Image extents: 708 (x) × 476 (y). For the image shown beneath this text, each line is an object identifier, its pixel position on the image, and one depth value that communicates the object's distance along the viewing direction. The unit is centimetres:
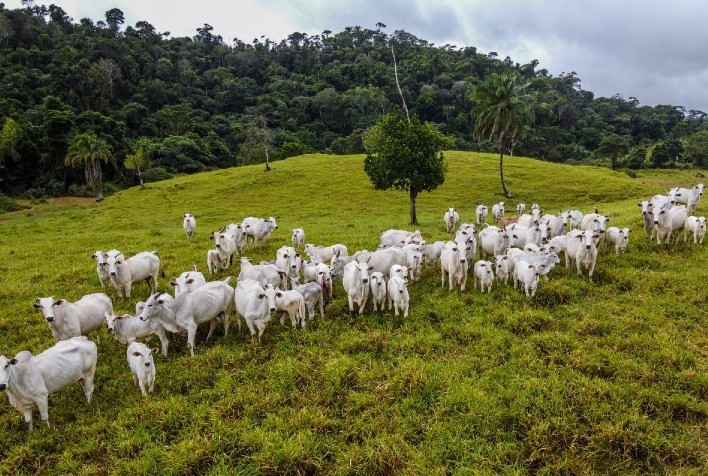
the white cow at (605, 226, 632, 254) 1459
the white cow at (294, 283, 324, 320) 1079
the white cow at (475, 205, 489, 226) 2716
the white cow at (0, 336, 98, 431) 704
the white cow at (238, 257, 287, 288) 1182
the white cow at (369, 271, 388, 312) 1105
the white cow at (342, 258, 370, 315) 1097
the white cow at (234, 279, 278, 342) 963
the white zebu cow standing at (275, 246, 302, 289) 1276
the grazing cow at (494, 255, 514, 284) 1258
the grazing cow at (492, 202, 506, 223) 2809
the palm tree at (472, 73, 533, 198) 4069
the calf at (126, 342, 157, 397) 779
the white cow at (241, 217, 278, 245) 1993
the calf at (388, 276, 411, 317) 1064
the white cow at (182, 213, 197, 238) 2333
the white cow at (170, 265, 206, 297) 1059
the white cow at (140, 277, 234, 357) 927
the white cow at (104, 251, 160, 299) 1240
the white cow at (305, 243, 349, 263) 1506
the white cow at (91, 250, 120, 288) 1300
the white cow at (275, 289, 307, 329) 1001
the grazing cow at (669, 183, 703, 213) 2159
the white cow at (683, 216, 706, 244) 1523
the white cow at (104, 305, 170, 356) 914
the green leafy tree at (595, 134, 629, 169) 6512
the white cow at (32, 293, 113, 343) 892
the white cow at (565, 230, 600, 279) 1259
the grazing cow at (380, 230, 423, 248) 1561
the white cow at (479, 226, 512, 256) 1489
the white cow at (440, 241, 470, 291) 1237
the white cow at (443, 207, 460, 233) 2306
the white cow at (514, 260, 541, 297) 1142
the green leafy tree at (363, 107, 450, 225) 2706
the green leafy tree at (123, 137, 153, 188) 4917
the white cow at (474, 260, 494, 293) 1212
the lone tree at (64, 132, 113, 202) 4634
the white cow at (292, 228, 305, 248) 1959
